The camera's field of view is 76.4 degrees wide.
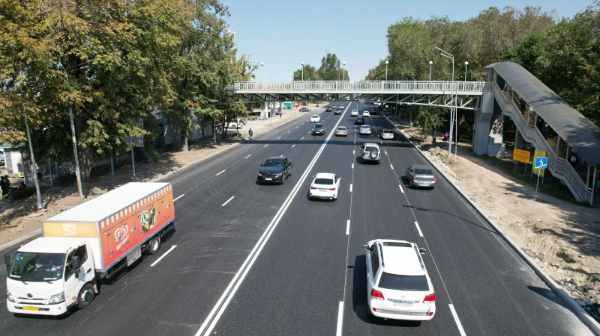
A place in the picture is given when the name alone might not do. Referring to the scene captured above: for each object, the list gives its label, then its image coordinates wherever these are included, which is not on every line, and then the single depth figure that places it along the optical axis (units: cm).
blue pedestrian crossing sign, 2222
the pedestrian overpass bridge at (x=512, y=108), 2523
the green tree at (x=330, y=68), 14950
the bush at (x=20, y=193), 2382
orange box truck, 991
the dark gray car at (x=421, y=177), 2475
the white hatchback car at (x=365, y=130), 5431
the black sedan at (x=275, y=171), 2521
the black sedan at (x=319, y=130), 5488
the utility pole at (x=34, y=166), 1826
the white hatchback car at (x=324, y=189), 2142
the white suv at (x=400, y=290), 944
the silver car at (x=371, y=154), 3303
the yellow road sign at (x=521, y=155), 2918
